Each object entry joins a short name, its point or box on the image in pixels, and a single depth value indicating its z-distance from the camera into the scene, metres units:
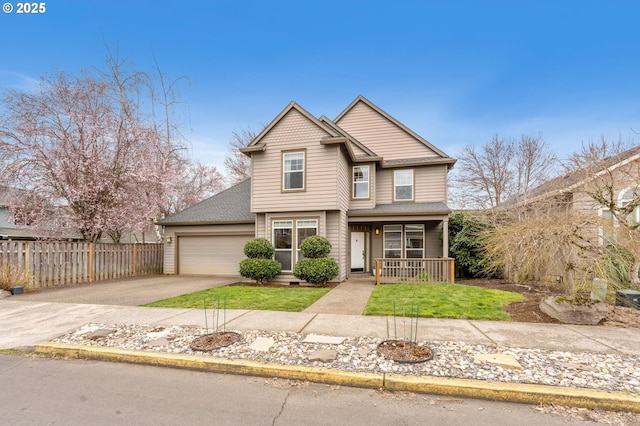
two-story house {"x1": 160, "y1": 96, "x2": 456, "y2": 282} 11.23
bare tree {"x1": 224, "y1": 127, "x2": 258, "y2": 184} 28.27
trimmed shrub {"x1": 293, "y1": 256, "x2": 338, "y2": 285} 10.24
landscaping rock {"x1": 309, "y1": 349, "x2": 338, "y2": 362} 3.97
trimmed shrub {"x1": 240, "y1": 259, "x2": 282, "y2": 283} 10.63
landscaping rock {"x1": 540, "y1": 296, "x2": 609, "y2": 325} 5.68
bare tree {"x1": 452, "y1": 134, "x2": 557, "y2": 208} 22.11
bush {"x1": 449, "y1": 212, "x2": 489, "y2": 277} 12.51
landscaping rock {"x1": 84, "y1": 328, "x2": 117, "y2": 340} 4.98
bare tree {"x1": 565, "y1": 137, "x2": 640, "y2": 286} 6.33
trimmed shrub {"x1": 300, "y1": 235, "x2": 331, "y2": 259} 10.46
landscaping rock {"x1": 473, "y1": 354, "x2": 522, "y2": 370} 3.71
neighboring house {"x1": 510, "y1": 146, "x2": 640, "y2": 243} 7.83
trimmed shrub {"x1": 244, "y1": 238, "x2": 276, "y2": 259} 10.90
